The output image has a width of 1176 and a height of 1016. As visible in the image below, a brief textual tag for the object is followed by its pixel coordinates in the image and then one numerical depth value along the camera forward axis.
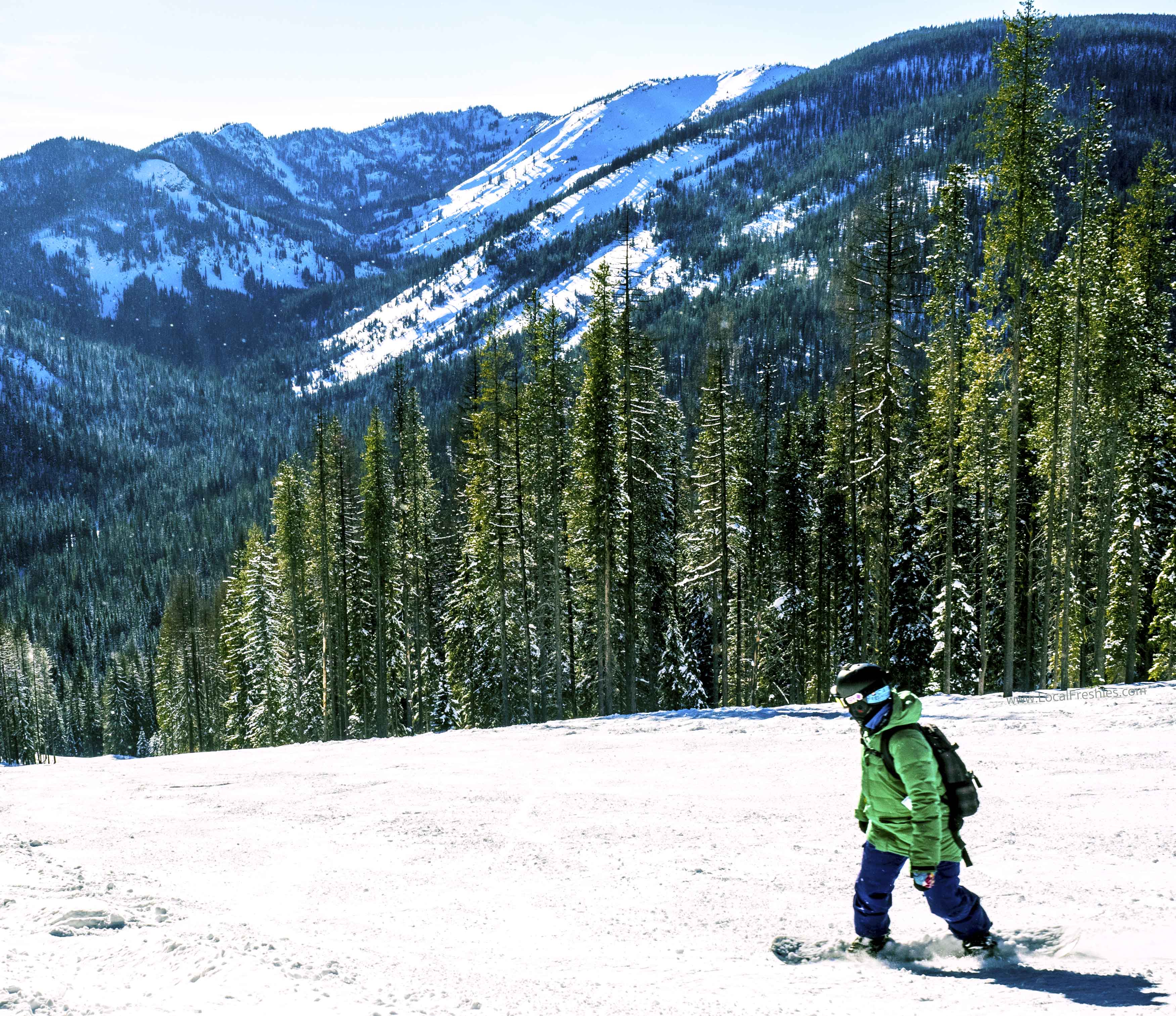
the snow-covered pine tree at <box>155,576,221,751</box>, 60.28
